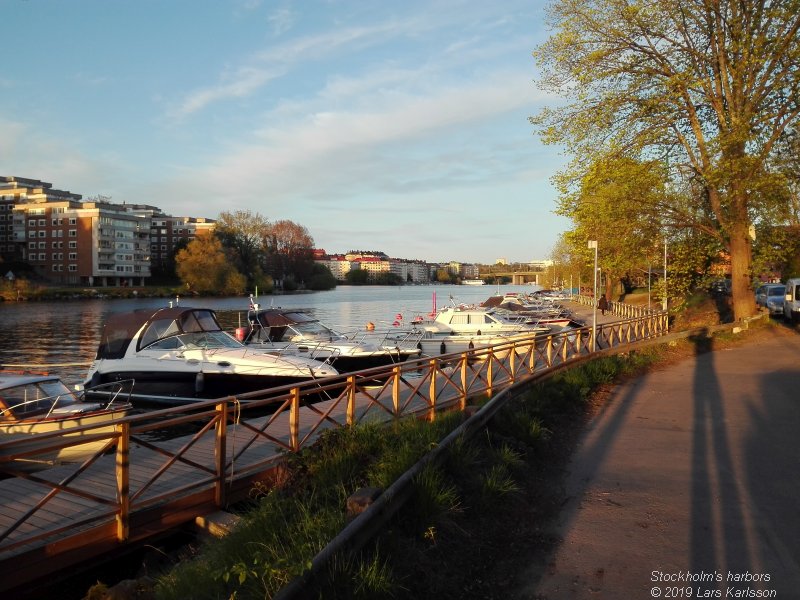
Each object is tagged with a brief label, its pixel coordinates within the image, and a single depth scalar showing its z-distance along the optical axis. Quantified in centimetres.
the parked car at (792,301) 2896
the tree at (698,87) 1944
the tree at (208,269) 9719
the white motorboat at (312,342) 2075
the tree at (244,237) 11000
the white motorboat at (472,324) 2825
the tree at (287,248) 12444
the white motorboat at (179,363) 1609
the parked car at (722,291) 3866
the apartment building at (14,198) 10894
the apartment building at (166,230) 14175
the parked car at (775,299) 3403
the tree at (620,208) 2028
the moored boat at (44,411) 962
